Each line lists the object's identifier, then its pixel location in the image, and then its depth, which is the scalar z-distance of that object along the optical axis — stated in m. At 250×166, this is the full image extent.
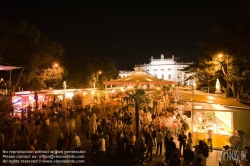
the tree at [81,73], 34.19
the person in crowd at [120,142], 9.16
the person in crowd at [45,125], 11.55
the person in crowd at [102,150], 8.06
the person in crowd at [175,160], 6.35
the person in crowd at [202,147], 8.01
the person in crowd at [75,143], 8.24
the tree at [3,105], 9.00
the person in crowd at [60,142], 8.41
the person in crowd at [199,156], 6.24
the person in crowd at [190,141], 8.25
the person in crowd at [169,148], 7.94
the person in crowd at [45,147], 7.52
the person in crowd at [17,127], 11.24
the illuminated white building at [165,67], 96.38
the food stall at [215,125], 10.95
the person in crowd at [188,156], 7.18
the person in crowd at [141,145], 8.30
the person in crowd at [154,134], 9.80
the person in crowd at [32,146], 7.56
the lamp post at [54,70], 24.76
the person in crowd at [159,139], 9.33
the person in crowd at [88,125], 11.23
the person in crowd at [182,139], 8.97
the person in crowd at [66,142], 8.38
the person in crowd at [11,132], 10.23
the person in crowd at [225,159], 6.75
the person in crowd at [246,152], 6.80
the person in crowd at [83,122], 12.05
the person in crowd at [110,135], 9.52
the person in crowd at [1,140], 9.35
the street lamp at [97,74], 38.08
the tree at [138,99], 9.78
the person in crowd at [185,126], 10.45
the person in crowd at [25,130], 10.77
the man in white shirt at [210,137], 9.62
